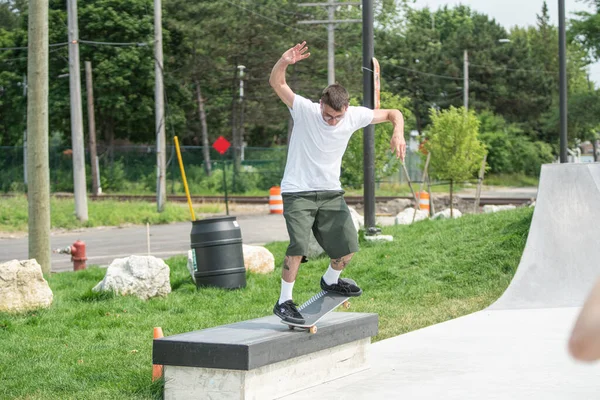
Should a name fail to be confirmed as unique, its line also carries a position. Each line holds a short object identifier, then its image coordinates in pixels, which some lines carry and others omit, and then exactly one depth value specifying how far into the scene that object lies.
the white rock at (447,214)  21.18
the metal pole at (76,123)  28.42
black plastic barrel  11.26
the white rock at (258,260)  13.18
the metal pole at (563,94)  24.14
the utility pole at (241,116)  55.69
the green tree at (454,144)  25.36
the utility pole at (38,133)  12.92
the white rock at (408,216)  22.28
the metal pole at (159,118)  31.73
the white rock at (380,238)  15.20
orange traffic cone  6.45
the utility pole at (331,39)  37.09
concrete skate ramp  10.67
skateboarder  6.48
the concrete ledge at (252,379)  5.83
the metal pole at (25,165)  47.88
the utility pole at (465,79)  59.09
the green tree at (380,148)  27.55
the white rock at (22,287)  9.92
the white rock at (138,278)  11.12
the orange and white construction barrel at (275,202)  32.97
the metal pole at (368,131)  15.33
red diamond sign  37.06
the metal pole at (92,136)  45.97
